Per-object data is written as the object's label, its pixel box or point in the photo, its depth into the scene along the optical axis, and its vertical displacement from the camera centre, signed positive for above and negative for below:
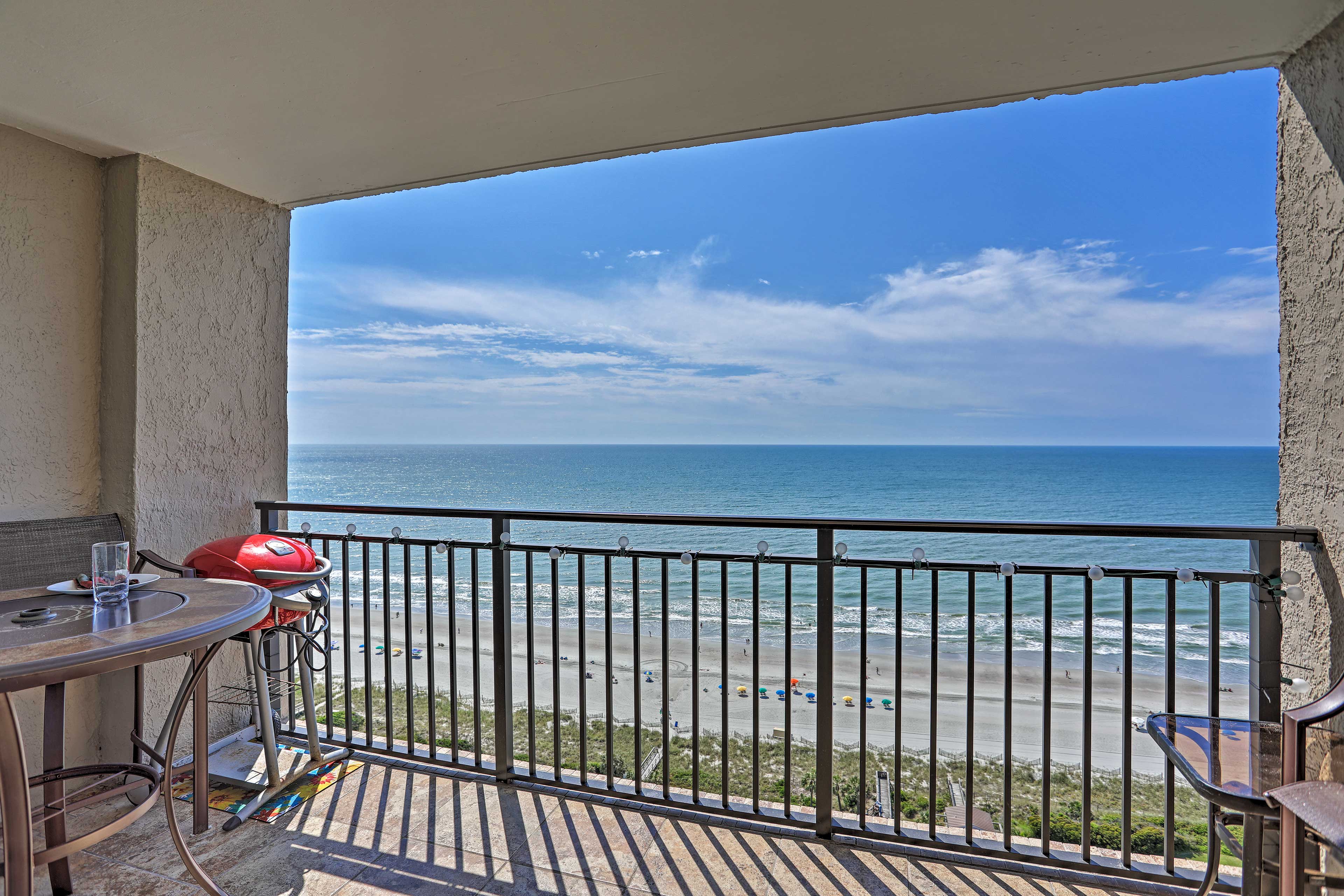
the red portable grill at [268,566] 2.06 -0.40
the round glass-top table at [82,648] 1.14 -0.38
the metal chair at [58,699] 1.44 -0.68
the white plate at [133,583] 1.60 -0.36
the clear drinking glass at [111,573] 1.53 -0.31
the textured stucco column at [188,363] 2.32 +0.32
